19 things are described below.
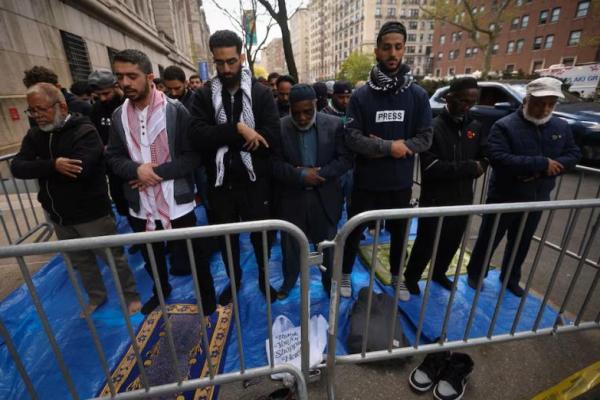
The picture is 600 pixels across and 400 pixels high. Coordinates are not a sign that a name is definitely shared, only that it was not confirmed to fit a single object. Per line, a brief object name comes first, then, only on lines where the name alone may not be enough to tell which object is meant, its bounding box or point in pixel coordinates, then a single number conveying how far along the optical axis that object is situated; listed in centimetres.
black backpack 228
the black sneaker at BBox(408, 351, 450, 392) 207
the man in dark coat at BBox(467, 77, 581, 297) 256
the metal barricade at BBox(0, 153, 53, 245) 394
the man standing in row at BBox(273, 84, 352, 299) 257
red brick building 3231
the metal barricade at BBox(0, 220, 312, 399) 148
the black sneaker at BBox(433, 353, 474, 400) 200
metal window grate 915
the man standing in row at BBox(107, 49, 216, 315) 234
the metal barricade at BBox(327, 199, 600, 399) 172
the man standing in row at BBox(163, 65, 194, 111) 421
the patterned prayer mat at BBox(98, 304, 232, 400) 214
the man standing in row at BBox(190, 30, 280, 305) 240
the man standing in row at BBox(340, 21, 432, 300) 249
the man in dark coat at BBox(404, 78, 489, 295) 260
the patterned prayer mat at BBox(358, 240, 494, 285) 333
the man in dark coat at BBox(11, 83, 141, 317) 236
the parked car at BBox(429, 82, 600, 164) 640
